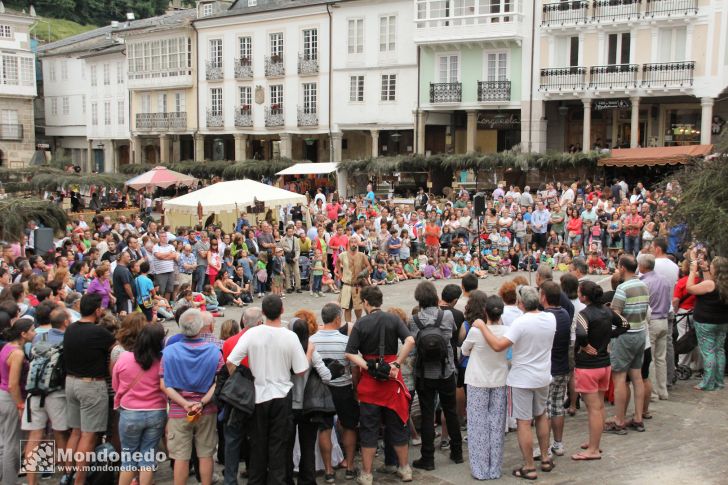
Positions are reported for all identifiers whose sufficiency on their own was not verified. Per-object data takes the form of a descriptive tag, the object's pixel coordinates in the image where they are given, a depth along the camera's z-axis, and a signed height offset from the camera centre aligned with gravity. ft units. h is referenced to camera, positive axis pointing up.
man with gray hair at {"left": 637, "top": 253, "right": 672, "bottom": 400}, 31.30 -5.31
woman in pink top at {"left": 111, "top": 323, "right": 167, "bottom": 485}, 23.40 -7.06
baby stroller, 36.32 -8.09
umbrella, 101.55 -1.62
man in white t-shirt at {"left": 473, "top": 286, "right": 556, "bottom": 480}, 24.41 -6.01
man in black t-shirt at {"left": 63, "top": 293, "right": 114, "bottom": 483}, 24.40 -6.49
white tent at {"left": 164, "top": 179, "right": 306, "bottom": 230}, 76.28 -3.10
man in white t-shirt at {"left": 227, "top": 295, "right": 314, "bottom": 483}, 23.41 -6.39
